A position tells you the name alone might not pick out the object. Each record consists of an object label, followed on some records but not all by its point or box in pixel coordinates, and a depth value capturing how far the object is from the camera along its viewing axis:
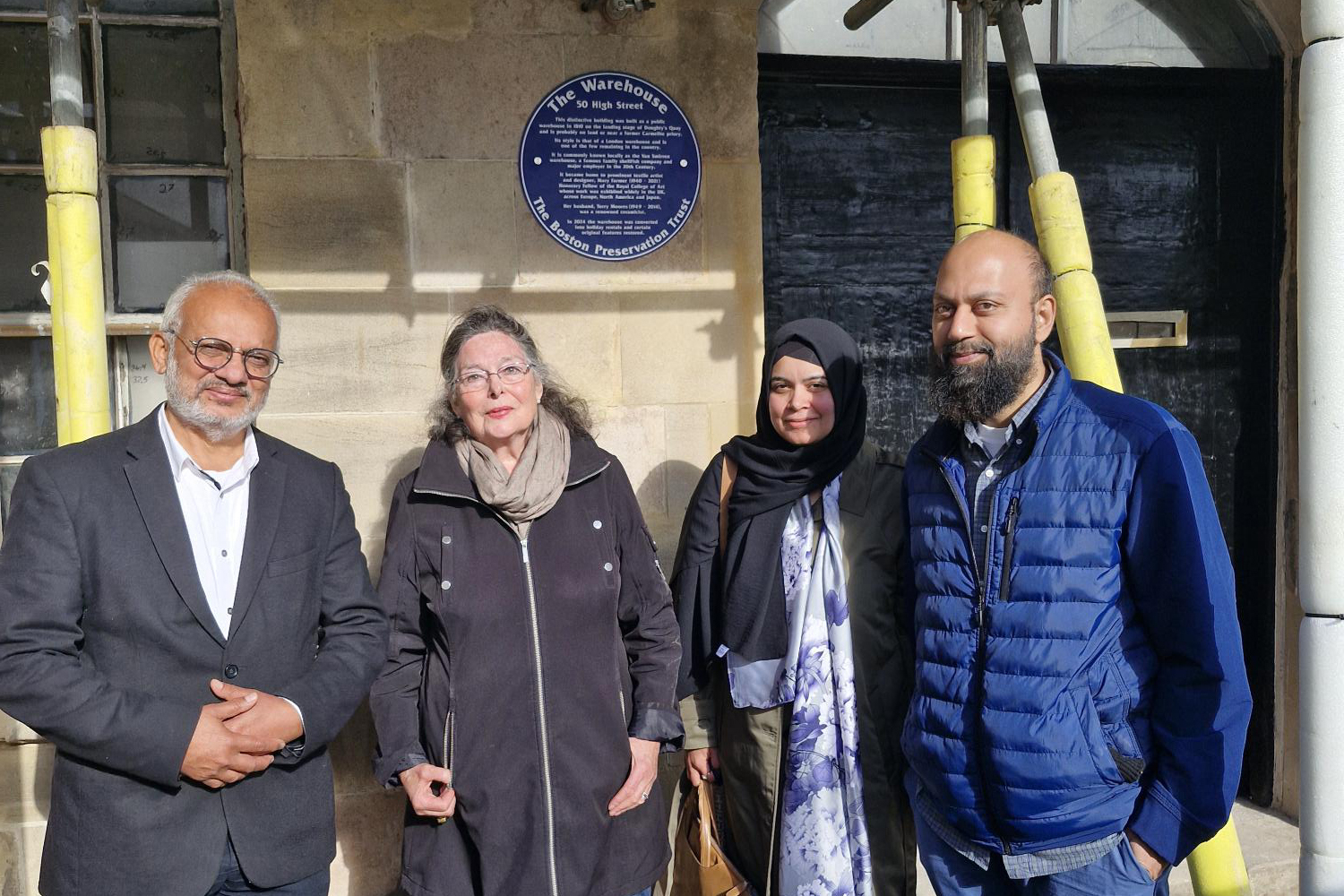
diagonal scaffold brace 2.77
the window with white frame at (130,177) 3.56
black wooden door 4.26
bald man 2.07
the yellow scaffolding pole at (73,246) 2.46
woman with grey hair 2.60
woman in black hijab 2.70
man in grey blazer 2.09
